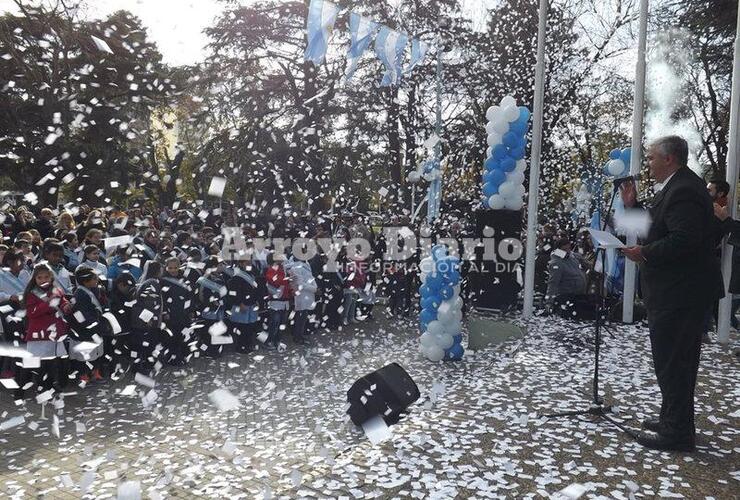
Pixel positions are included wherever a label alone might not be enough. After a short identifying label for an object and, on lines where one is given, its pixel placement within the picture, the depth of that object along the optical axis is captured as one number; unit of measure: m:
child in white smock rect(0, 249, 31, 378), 7.25
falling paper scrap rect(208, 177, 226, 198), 21.16
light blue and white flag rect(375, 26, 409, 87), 11.72
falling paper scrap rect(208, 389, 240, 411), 6.76
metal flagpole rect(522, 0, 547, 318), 10.71
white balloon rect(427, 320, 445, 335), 8.31
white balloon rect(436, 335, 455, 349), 8.30
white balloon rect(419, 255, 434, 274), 8.43
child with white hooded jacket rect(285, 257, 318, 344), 10.00
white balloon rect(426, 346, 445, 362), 8.35
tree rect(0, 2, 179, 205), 23.08
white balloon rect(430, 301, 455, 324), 8.23
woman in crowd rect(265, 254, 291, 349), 9.73
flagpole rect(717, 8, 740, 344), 7.52
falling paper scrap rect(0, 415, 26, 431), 6.02
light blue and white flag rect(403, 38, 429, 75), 13.06
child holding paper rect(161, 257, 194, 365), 8.31
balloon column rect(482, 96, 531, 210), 11.42
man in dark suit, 3.92
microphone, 4.47
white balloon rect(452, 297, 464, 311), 8.28
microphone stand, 4.92
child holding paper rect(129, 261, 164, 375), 7.93
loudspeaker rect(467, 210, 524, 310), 11.99
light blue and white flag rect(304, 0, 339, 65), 10.60
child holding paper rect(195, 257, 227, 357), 9.07
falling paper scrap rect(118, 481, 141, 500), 4.29
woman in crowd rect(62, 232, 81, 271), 9.30
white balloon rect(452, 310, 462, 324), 8.27
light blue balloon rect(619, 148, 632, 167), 13.33
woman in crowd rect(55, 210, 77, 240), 10.45
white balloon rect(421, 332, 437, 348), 8.39
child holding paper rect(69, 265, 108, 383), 7.23
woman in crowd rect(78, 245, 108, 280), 8.22
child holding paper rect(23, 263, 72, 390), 6.81
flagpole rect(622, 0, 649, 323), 9.36
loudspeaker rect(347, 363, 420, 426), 5.35
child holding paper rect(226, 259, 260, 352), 9.10
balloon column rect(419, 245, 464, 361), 8.23
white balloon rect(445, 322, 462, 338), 8.28
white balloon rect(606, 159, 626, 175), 12.79
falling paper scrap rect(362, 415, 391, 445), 4.83
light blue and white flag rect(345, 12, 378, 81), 11.38
